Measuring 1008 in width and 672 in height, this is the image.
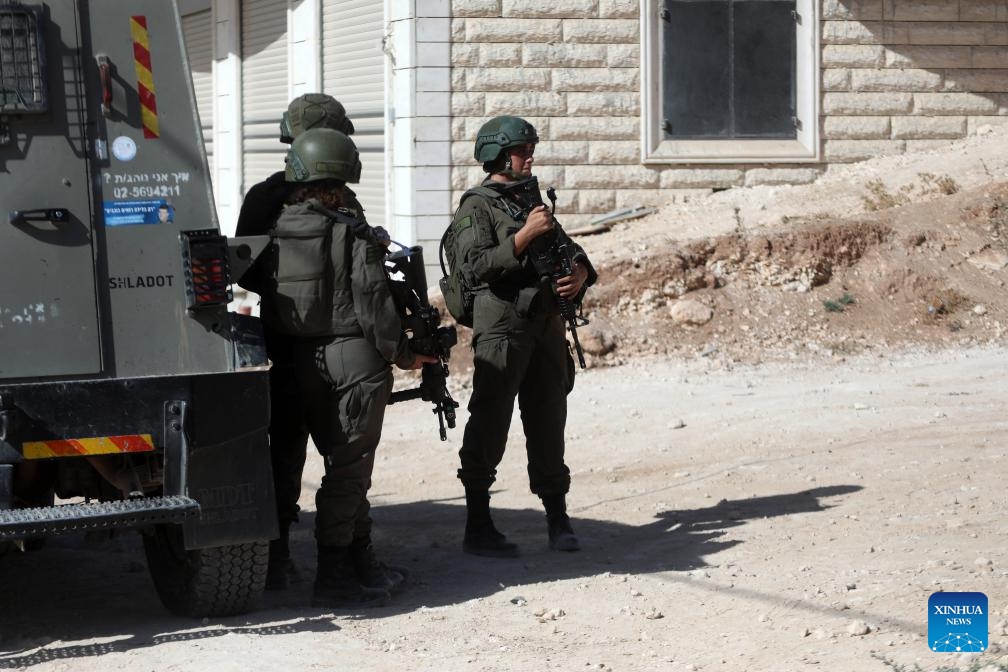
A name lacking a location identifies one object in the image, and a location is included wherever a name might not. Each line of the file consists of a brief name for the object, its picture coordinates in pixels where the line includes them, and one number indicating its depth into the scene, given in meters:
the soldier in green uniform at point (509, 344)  13.26
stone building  27.00
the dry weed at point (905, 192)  26.41
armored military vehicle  10.03
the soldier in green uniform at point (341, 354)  11.34
